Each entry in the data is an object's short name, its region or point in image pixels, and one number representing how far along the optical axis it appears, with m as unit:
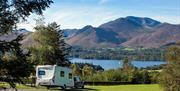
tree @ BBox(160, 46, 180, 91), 23.10
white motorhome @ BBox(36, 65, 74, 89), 26.90
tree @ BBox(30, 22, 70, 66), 40.84
